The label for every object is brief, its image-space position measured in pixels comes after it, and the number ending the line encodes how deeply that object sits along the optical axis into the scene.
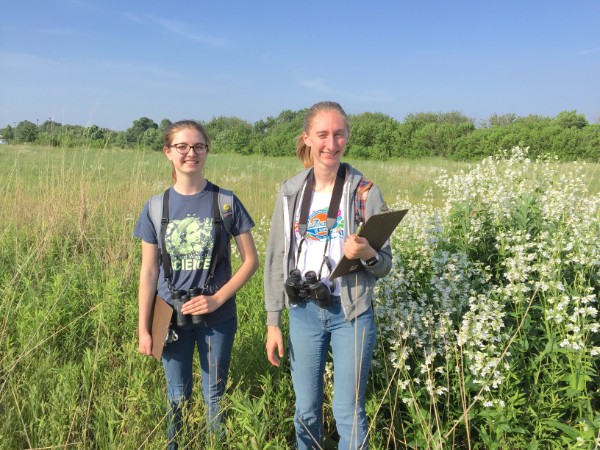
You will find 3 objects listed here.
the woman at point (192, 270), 2.61
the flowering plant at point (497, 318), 2.72
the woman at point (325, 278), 2.31
